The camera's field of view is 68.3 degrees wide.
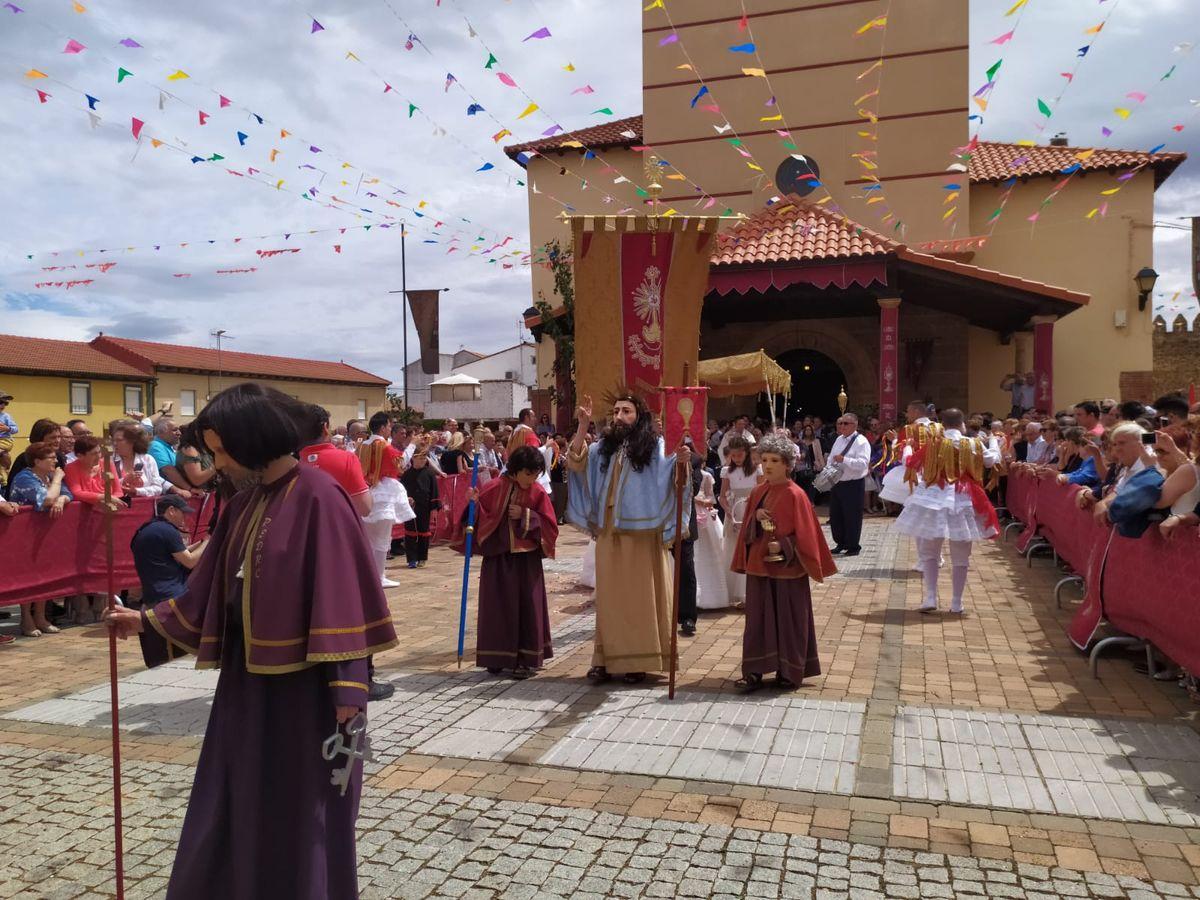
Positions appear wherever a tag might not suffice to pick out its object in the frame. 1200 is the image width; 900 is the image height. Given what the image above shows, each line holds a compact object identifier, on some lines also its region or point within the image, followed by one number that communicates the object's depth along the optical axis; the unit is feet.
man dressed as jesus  19.33
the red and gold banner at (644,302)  21.89
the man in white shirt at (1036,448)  37.47
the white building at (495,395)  171.42
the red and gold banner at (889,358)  51.16
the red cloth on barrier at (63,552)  25.20
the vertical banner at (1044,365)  52.65
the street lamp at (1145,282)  60.03
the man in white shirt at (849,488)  35.73
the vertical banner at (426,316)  61.87
